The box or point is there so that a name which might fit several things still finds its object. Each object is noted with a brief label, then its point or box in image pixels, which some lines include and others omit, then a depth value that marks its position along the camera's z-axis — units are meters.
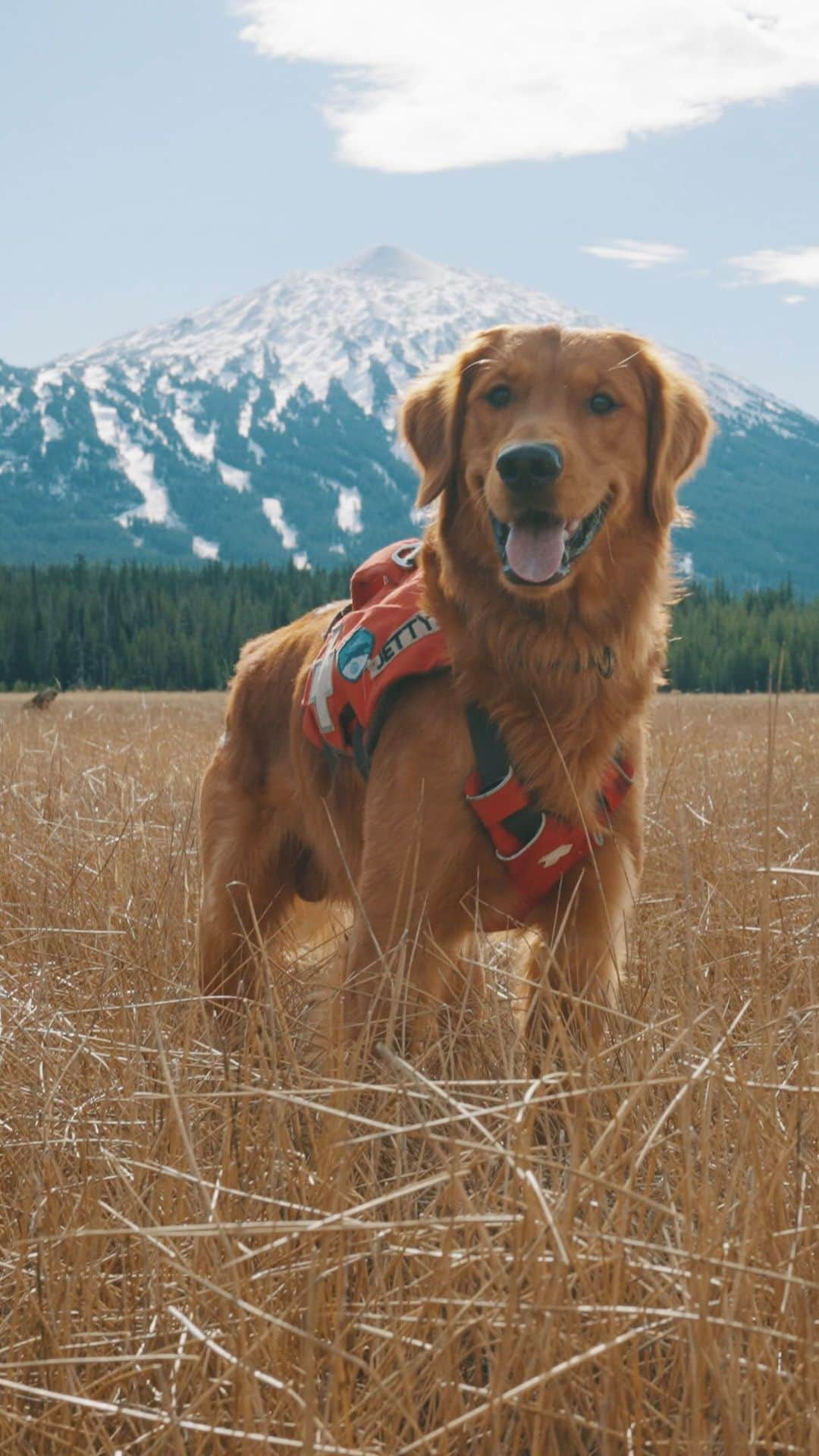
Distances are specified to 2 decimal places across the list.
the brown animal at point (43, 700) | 22.14
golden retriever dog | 2.92
